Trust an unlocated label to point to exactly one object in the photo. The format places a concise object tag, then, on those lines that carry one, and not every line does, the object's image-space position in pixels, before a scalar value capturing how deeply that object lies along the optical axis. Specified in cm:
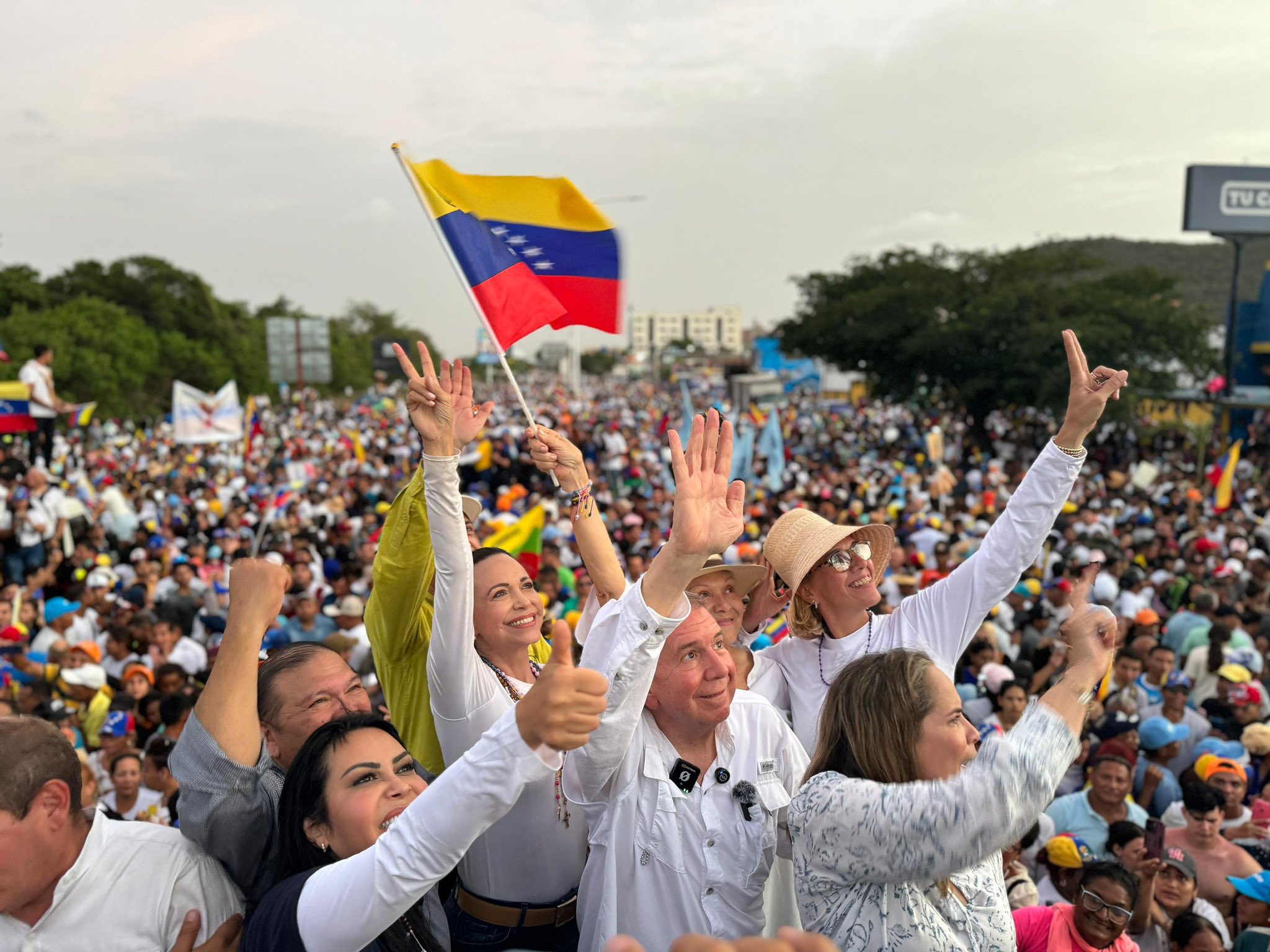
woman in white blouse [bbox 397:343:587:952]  244
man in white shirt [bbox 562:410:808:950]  203
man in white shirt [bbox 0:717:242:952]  175
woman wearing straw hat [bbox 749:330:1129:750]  295
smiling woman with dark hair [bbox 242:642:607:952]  159
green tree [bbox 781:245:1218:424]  2594
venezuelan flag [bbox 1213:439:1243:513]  1263
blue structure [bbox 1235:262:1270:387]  3128
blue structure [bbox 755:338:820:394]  5997
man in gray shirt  196
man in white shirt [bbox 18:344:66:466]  1052
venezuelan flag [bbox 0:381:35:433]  1073
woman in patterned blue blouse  167
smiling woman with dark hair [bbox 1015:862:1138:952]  279
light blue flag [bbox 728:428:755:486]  1438
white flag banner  1376
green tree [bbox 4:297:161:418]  3156
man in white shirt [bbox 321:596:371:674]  686
